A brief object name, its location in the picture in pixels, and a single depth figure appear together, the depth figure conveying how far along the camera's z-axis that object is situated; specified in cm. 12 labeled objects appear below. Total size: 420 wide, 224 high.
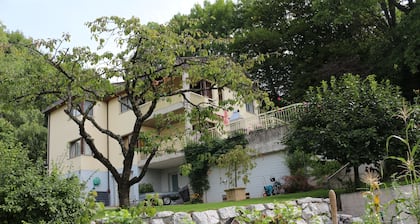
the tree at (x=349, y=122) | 973
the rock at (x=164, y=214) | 765
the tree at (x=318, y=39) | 1828
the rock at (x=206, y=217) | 768
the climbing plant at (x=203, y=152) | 1758
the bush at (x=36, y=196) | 643
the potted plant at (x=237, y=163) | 1516
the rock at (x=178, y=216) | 754
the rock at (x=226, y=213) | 807
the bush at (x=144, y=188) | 2117
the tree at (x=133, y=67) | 934
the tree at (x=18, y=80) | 990
